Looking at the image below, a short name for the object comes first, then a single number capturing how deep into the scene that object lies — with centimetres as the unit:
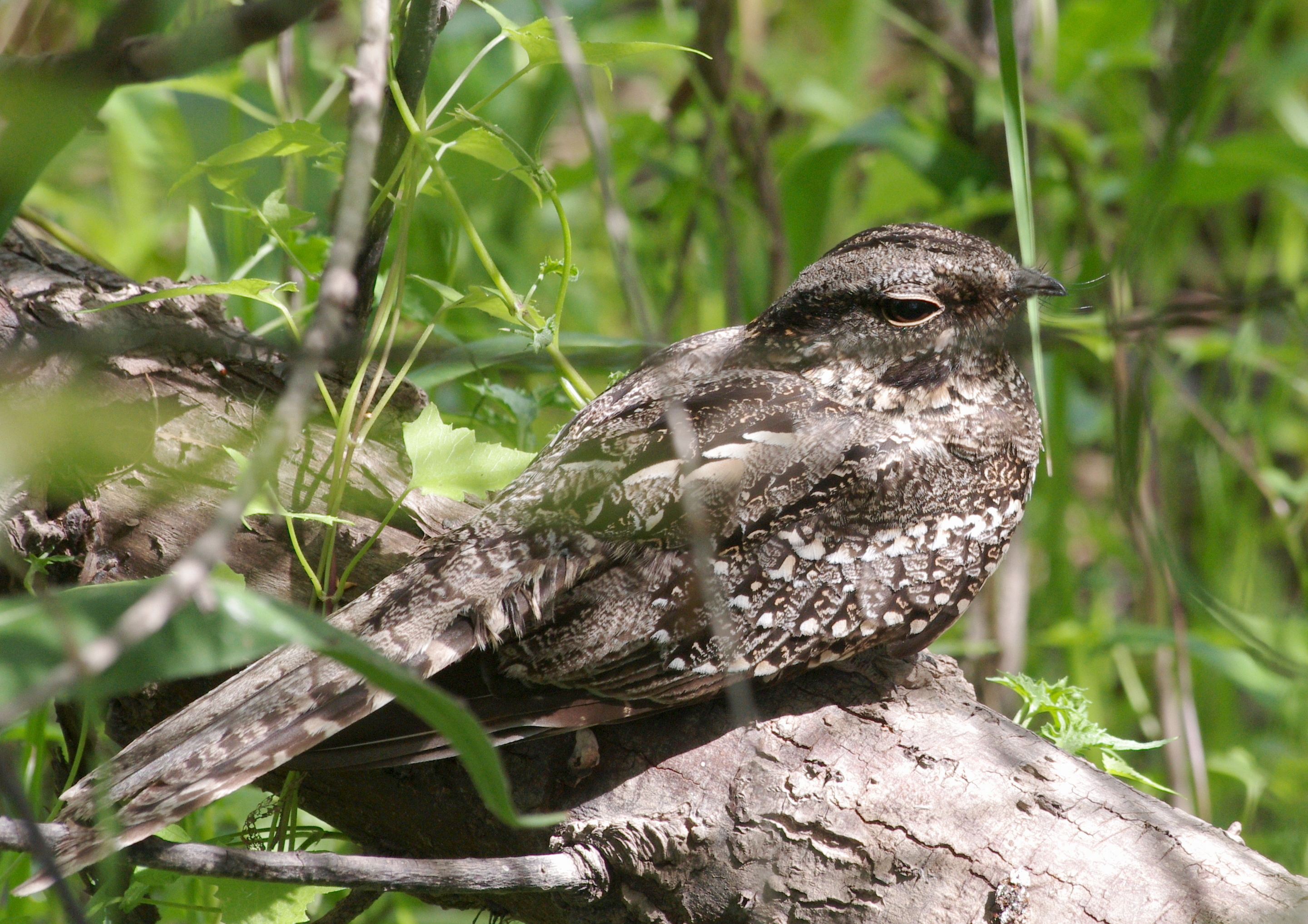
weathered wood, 457
